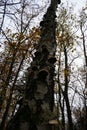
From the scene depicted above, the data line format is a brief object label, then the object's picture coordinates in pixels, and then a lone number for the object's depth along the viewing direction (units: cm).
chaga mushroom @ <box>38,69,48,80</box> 109
